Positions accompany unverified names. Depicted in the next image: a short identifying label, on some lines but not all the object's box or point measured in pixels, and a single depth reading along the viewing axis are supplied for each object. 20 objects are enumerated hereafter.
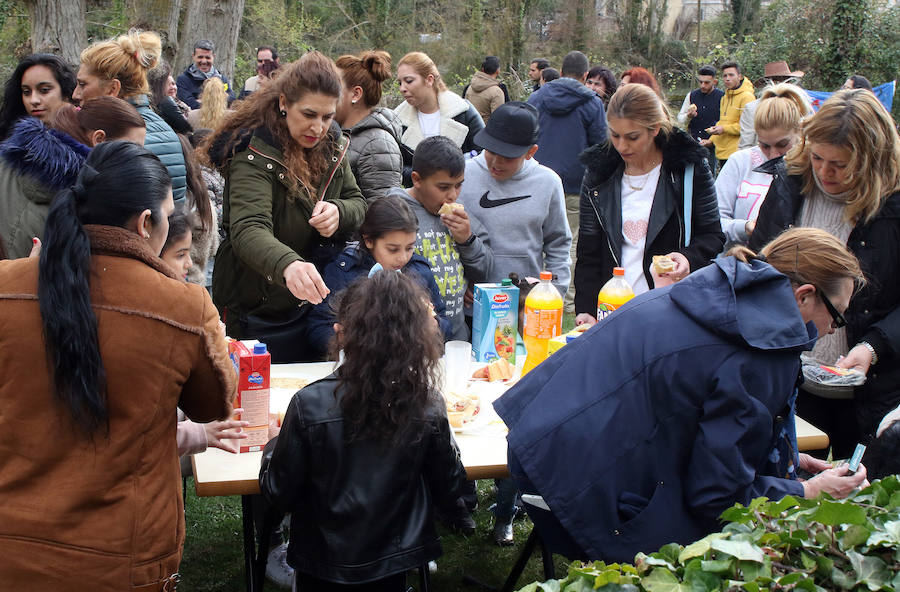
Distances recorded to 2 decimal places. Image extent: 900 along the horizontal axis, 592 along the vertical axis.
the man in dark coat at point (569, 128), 6.71
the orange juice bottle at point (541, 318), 3.11
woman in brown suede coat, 1.70
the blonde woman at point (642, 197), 3.33
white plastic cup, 2.93
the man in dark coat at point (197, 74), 8.55
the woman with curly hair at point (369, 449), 2.17
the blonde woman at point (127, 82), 3.64
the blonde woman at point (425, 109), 5.46
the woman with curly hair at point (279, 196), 3.11
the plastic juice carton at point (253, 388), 2.39
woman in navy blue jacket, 1.84
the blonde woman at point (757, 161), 4.20
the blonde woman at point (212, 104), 6.22
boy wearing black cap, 3.78
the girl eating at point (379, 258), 3.19
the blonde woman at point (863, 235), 2.99
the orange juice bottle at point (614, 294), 3.06
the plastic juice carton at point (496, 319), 3.15
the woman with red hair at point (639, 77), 7.48
